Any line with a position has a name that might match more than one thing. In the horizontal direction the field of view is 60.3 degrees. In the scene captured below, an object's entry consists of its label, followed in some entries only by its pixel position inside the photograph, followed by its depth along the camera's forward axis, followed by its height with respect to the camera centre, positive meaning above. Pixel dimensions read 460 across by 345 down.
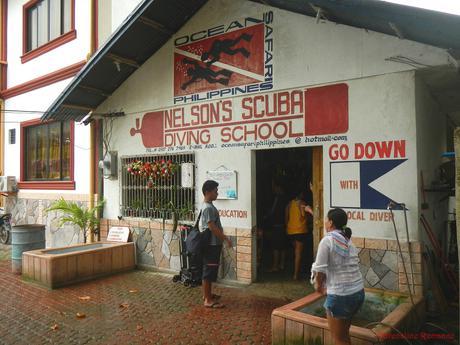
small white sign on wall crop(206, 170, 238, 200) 6.98 +0.00
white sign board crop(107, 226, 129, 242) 8.52 -1.09
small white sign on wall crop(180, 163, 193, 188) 7.55 +0.16
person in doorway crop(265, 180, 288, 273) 7.67 -0.86
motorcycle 12.11 -1.31
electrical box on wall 8.80 +0.42
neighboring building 9.70 +2.60
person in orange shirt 7.12 -0.81
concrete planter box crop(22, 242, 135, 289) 7.05 -1.49
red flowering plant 7.84 +0.29
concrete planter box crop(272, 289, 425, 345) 3.84 -1.49
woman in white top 3.57 -0.87
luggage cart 6.60 -1.52
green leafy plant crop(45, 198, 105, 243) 8.80 -0.70
